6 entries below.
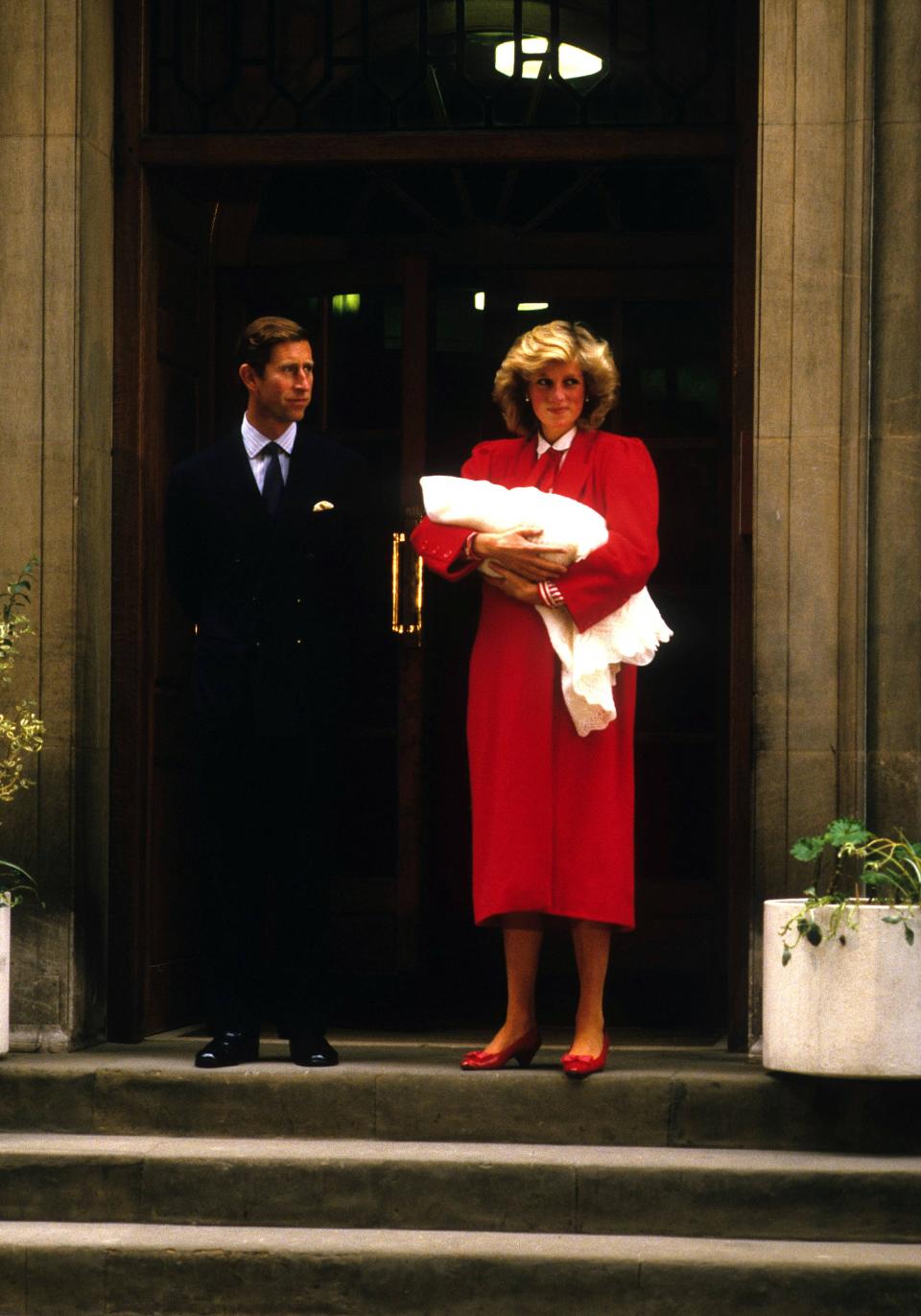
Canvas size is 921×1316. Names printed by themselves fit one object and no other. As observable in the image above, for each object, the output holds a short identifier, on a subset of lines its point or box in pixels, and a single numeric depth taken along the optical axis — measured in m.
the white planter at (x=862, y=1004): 11.17
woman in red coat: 11.98
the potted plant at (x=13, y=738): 12.39
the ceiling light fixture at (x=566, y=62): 15.22
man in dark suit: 12.55
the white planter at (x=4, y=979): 12.18
